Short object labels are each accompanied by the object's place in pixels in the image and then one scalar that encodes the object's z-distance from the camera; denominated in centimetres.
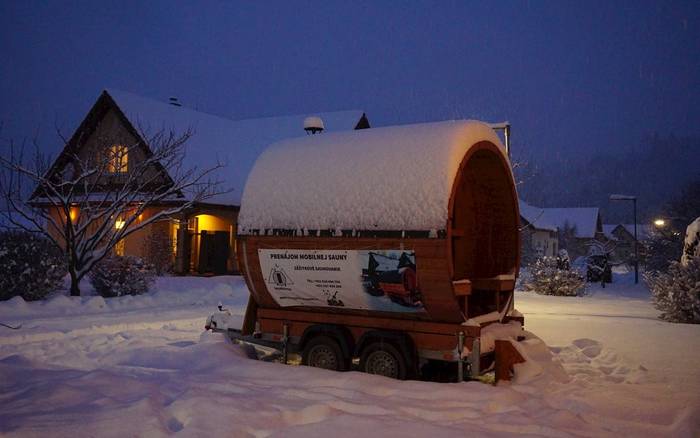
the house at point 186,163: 2581
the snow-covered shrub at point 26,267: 1566
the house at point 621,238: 7624
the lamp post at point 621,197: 3529
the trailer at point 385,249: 757
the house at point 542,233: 6009
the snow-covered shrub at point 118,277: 1767
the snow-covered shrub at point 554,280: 2222
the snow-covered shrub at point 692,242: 1584
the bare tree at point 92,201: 1733
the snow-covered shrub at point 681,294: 1393
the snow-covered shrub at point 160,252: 2534
